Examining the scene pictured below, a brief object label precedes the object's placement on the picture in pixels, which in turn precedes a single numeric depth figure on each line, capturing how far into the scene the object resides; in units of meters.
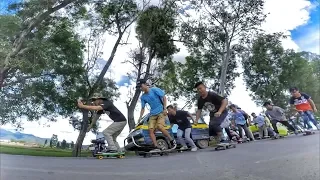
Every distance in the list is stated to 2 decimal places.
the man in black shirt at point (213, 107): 4.36
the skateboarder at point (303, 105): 5.26
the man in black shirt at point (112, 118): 3.79
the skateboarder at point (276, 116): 4.99
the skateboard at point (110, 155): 3.94
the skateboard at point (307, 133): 5.82
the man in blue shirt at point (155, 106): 3.97
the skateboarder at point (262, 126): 5.05
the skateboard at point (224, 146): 4.71
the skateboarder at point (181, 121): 4.13
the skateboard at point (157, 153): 4.07
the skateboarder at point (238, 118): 4.75
